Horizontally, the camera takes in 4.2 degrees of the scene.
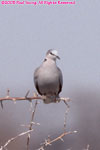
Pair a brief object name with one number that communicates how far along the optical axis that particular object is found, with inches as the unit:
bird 678.5
